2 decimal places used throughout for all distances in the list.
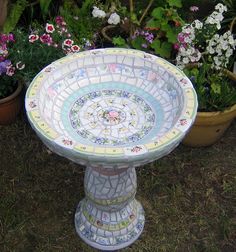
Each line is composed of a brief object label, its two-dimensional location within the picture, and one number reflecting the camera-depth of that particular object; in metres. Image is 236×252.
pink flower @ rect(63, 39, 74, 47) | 3.19
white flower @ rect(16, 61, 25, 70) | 3.20
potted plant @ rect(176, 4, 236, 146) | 3.11
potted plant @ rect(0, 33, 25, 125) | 3.24
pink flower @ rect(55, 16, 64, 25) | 3.35
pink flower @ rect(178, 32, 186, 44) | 3.13
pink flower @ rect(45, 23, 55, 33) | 3.22
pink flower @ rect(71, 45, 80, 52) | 3.18
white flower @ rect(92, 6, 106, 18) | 3.36
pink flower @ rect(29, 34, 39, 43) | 3.20
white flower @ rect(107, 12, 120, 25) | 3.41
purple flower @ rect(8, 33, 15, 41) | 3.28
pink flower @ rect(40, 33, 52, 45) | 3.21
